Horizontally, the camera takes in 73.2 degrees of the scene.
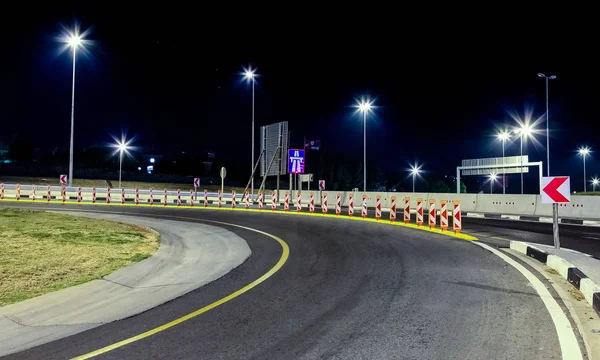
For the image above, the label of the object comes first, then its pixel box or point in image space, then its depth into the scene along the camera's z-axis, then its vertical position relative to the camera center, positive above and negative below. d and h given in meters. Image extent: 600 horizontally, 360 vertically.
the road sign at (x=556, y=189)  10.00 +0.18
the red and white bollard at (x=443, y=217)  14.39 -0.81
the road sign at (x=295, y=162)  38.56 +3.08
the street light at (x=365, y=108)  36.75 +7.93
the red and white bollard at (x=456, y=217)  14.32 -0.77
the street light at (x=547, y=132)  33.69 +5.55
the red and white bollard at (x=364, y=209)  21.55 -0.79
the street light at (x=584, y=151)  67.93 +7.74
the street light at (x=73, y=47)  31.52 +11.53
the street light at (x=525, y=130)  43.19 +7.11
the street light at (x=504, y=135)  51.34 +7.76
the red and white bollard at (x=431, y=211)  15.78 -0.64
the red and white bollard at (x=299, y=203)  25.98 -0.56
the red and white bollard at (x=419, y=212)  16.97 -0.71
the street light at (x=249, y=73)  37.28 +11.12
